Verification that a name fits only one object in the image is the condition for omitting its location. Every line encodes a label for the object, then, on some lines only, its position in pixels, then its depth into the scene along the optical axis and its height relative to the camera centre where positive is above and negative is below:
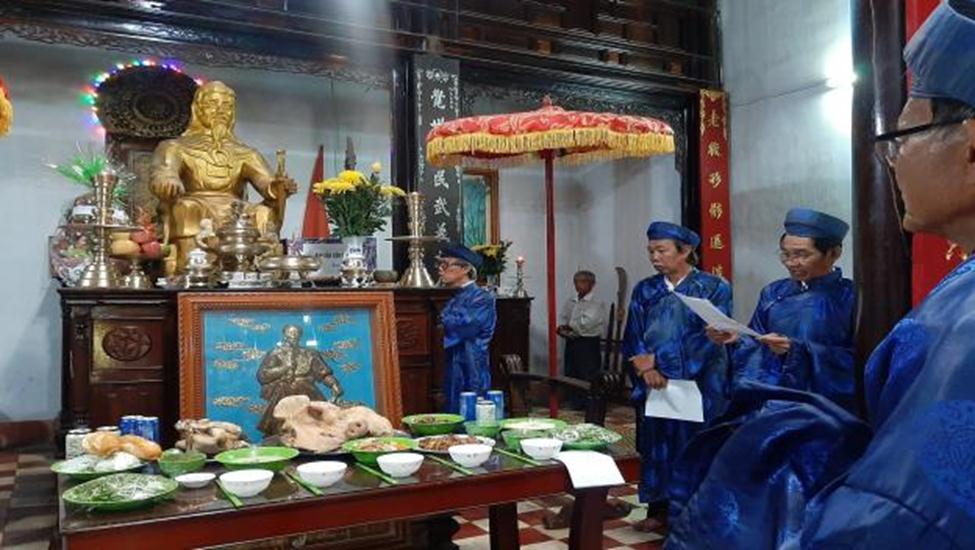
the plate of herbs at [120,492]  1.64 -0.43
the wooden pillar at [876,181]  2.37 +0.28
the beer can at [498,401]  2.58 -0.39
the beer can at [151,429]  2.19 -0.39
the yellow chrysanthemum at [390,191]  4.31 +0.52
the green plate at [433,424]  2.46 -0.44
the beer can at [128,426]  2.18 -0.37
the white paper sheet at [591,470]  2.01 -0.49
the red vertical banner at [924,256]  2.37 +0.05
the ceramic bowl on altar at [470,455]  2.00 -0.44
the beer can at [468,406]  2.61 -0.41
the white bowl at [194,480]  1.84 -0.44
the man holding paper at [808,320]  3.00 -0.18
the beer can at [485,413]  2.50 -0.41
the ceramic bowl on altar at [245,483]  1.75 -0.43
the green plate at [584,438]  2.20 -0.45
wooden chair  3.08 -0.45
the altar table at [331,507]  1.60 -0.49
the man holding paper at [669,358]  3.43 -0.35
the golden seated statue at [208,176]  4.52 +0.67
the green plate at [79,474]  1.89 -0.44
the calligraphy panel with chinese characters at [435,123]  5.59 +1.11
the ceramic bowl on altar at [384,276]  4.23 +0.05
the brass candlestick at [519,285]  6.95 -0.03
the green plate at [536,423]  2.41 -0.45
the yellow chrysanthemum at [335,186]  4.14 +0.53
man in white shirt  7.59 -0.53
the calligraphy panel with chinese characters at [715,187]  6.73 +0.78
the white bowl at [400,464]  1.92 -0.44
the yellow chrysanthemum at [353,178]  4.17 +0.57
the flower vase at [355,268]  3.85 +0.09
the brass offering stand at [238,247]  3.62 +0.19
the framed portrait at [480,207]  7.91 +0.78
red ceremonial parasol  3.41 +0.65
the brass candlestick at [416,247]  4.29 +0.21
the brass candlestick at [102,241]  3.45 +0.24
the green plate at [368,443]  2.05 -0.44
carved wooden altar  3.36 -0.28
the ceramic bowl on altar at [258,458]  1.98 -0.43
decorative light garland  6.16 +1.58
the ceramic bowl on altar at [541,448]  2.07 -0.44
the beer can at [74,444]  2.09 -0.40
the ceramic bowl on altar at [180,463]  1.93 -0.43
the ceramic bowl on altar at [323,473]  1.83 -0.44
